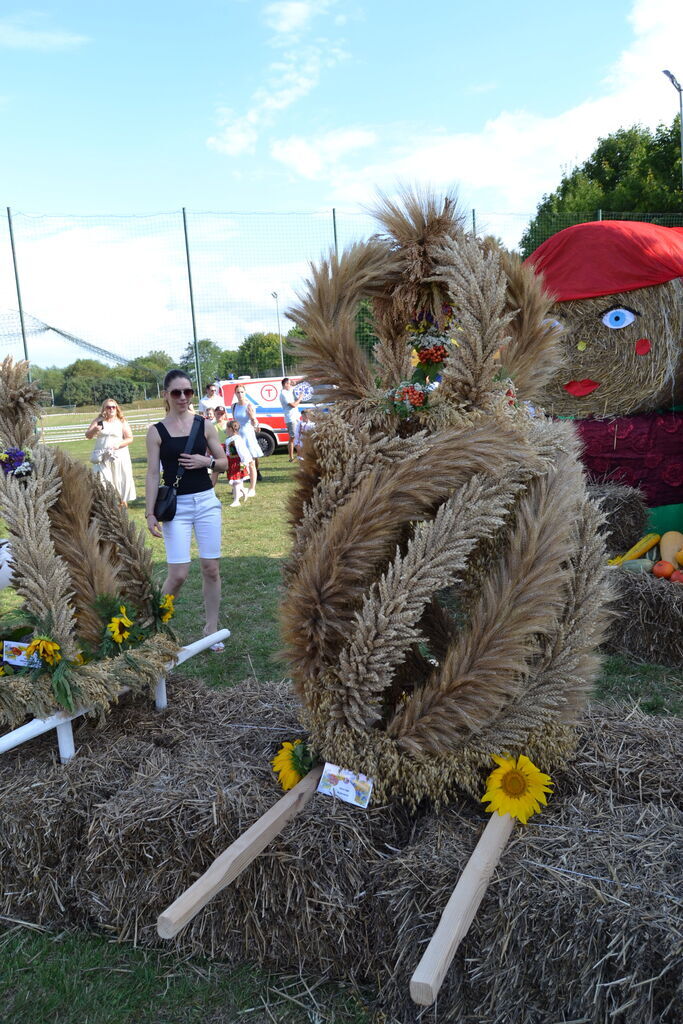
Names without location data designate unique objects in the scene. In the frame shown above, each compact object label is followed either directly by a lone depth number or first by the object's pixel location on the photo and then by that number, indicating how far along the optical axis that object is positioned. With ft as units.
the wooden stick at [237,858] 5.20
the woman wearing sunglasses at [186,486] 14.47
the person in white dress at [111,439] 29.09
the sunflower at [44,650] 8.63
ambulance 49.47
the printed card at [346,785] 6.84
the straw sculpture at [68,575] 8.71
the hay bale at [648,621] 13.61
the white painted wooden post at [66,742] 8.87
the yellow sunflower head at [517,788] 6.68
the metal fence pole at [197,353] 48.37
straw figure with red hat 15.94
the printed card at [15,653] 8.83
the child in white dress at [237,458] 36.32
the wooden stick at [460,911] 4.66
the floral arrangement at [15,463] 9.46
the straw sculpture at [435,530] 6.73
